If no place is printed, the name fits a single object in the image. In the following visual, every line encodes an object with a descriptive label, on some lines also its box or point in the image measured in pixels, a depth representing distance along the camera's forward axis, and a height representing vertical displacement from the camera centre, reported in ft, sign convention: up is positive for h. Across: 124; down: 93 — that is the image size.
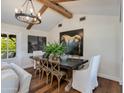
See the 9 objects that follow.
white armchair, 3.54 -1.87
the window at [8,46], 10.13 -0.06
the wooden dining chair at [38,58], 8.34 -1.44
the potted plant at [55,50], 7.47 -0.46
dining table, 5.87 -1.73
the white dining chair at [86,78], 5.52 -2.63
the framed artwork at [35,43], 12.27 +0.47
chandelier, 6.18 +2.64
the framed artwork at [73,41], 10.44 +0.64
